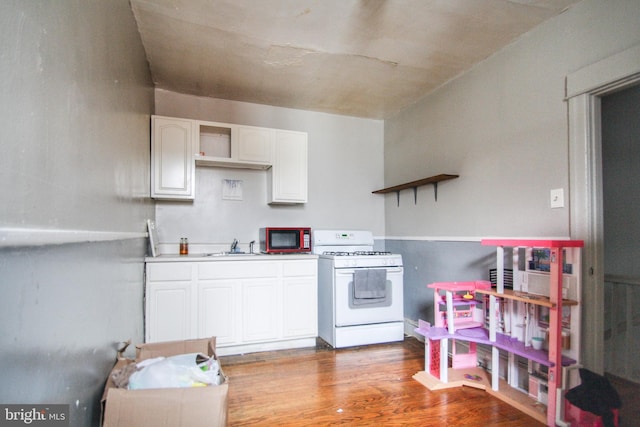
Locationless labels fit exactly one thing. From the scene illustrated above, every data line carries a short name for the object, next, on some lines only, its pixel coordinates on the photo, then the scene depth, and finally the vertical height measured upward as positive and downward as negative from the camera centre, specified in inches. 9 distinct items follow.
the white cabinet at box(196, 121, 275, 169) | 130.1 +31.4
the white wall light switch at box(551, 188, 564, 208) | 83.4 +5.4
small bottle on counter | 130.2 -10.2
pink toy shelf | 75.0 -31.0
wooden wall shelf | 119.8 +14.6
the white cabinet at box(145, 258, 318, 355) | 109.3 -29.7
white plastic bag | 48.4 -24.2
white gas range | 124.5 -31.3
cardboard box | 41.0 -23.9
